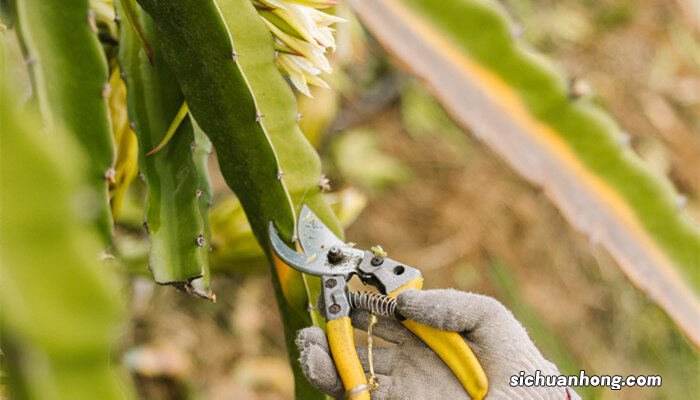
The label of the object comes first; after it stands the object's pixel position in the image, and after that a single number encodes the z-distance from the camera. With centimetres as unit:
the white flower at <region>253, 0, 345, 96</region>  128
